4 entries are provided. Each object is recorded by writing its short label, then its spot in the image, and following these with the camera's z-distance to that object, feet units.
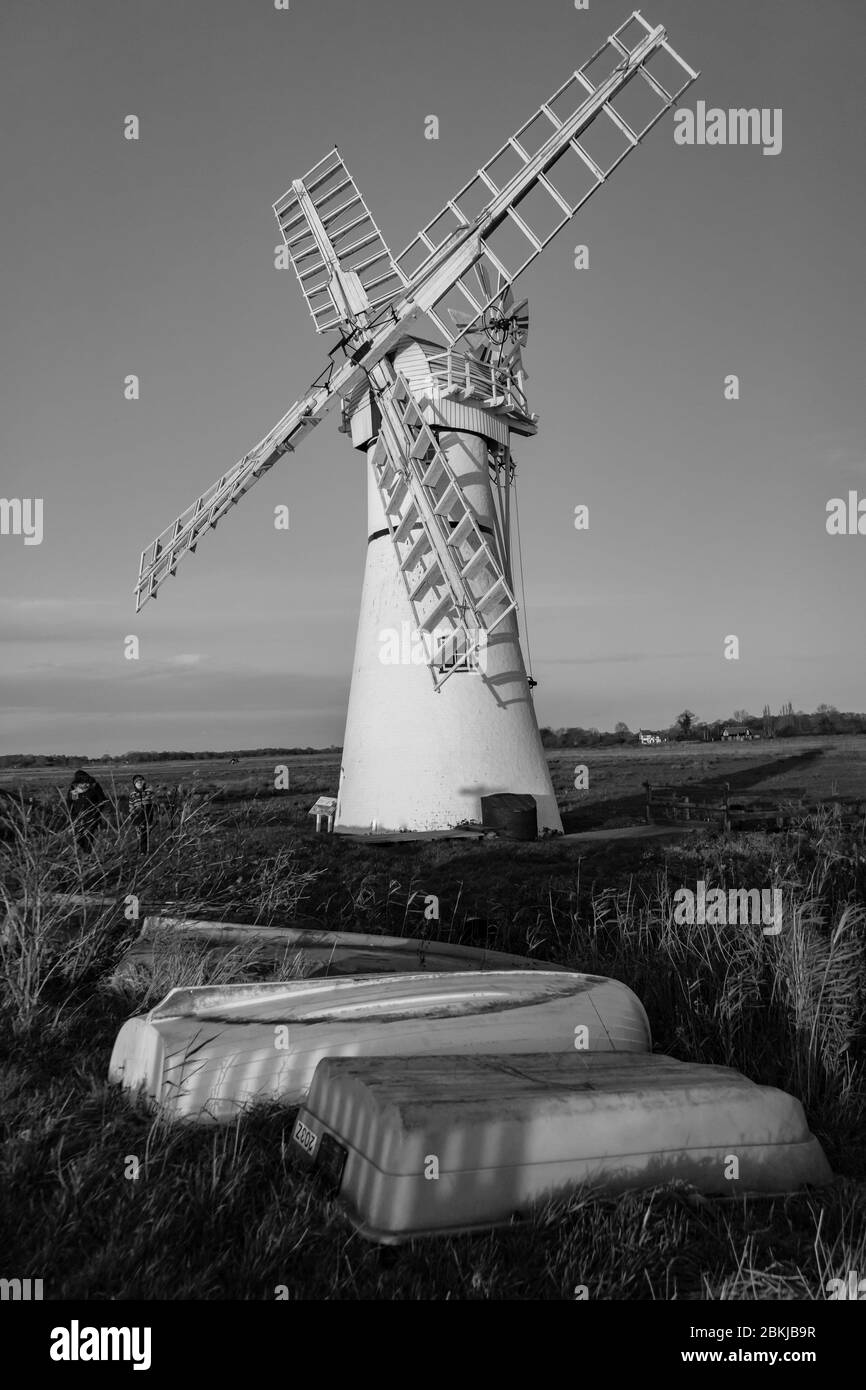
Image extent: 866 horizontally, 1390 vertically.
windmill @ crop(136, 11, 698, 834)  60.18
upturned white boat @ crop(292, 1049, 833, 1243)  12.43
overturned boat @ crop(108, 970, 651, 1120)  15.51
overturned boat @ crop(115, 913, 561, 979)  21.39
